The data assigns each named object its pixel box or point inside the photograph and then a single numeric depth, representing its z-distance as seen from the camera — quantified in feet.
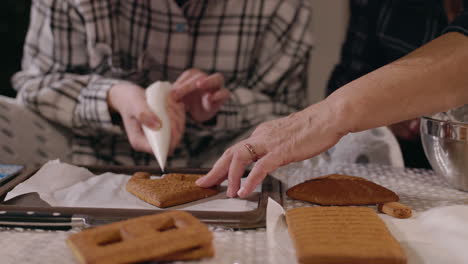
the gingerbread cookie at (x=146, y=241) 1.65
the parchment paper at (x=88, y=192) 2.34
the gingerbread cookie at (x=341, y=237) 1.70
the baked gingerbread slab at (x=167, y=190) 2.32
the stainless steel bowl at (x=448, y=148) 2.54
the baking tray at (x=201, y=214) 2.12
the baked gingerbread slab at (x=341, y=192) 2.42
